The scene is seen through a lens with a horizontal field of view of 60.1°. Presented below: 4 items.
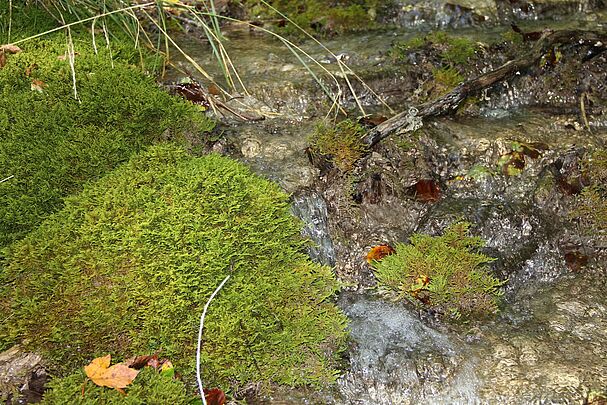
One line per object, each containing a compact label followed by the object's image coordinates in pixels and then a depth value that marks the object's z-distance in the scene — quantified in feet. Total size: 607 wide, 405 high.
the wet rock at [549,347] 10.33
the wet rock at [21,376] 8.30
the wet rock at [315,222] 12.75
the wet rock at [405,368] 10.59
